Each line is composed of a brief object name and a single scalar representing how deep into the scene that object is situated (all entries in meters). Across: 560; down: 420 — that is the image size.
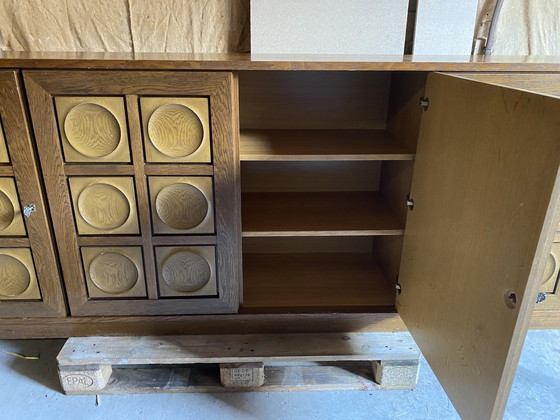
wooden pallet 1.32
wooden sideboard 0.83
